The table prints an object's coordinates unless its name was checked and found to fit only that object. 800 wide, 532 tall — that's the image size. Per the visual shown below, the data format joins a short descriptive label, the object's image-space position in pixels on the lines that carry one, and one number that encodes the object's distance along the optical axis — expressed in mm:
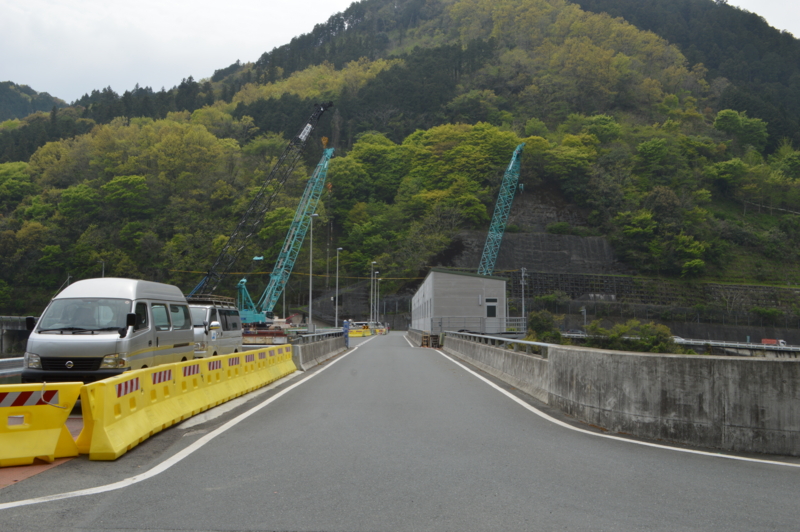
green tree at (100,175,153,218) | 112875
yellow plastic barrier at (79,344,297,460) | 6922
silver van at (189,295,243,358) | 17828
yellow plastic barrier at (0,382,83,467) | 6531
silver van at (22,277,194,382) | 10688
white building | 46312
